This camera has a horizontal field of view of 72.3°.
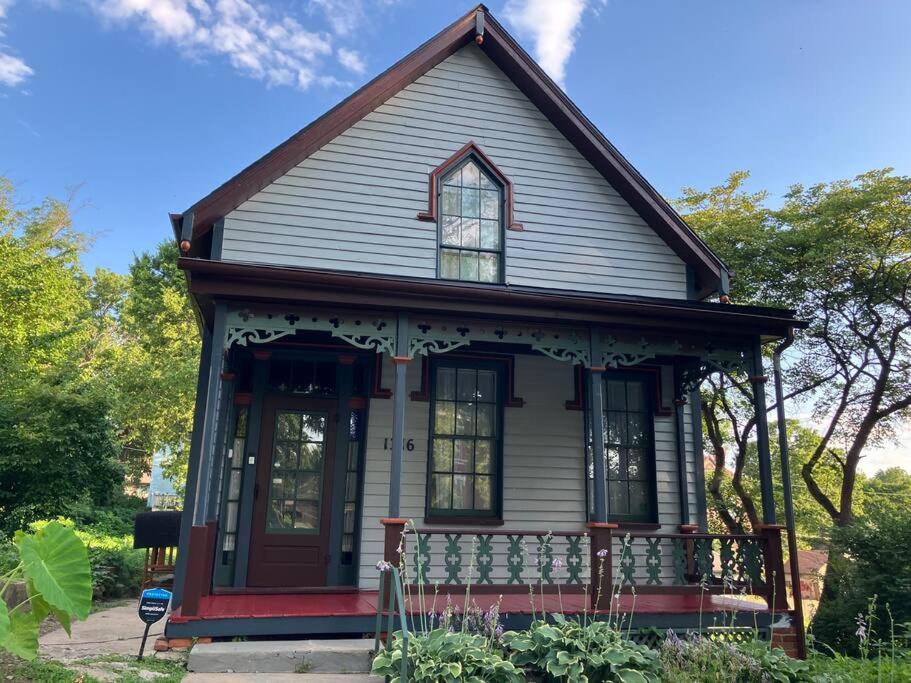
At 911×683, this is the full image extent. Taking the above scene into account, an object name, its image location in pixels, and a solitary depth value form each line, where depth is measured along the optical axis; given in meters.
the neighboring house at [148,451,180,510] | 26.77
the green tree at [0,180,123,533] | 11.85
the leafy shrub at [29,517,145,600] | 8.76
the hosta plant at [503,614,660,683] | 4.33
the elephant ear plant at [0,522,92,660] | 3.45
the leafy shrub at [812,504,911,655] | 7.20
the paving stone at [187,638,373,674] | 4.93
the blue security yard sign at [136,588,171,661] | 5.10
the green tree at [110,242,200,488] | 20.75
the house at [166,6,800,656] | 6.11
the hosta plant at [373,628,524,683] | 4.05
